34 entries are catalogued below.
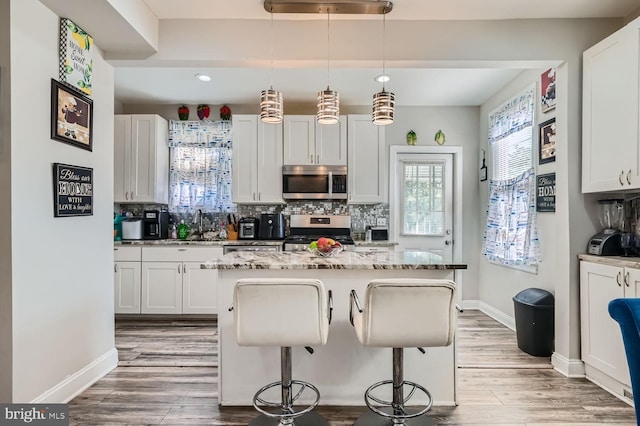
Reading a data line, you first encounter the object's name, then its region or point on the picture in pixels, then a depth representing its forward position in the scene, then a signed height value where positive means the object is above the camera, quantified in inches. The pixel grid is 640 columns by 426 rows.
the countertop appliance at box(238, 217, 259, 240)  175.3 -8.4
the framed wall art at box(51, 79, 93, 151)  86.9 +24.4
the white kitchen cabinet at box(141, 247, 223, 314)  161.9 -31.5
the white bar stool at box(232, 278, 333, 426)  68.9 -19.2
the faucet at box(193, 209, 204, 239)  186.7 -4.3
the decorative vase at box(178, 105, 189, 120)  183.5 +50.3
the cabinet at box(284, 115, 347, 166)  175.0 +33.1
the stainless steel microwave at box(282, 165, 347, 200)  174.1 +13.8
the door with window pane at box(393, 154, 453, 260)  188.9 +5.6
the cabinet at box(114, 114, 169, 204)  172.4 +25.5
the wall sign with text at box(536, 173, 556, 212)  122.2 +6.7
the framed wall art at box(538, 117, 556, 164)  124.0 +24.7
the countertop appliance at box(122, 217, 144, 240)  168.6 -8.0
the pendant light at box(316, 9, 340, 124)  90.3 +26.6
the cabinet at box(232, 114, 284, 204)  175.3 +25.9
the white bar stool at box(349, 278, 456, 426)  68.3 -19.3
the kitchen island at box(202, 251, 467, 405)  90.5 -37.4
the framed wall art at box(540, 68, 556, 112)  124.2 +43.1
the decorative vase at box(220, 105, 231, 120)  183.9 +50.5
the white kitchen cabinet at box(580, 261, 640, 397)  89.1 -30.1
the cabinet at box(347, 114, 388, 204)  175.8 +26.5
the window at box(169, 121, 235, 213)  185.6 +20.9
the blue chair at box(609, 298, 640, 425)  38.7 -13.2
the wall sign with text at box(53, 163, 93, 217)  87.5 +5.5
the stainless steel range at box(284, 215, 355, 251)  183.5 -7.3
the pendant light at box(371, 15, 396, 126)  91.0 +26.1
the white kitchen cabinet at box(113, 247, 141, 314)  161.8 -30.0
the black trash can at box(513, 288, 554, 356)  118.1 -36.3
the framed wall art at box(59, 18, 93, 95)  90.2 +40.6
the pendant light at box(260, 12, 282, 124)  89.4 +26.3
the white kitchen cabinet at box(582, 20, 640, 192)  89.2 +26.0
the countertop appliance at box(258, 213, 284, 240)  176.9 -7.5
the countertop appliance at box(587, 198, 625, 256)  100.0 -5.5
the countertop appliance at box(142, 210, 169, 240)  173.3 -6.4
